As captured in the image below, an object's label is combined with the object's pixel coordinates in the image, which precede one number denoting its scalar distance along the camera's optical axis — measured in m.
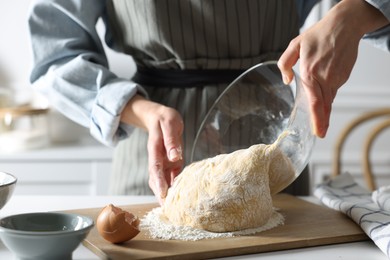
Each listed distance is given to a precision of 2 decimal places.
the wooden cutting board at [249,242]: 1.05
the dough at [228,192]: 1.13
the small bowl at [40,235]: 0.95
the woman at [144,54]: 1.38
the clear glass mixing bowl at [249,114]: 1.25
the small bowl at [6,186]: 1.10
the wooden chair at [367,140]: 2.11
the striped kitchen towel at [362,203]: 1.10
